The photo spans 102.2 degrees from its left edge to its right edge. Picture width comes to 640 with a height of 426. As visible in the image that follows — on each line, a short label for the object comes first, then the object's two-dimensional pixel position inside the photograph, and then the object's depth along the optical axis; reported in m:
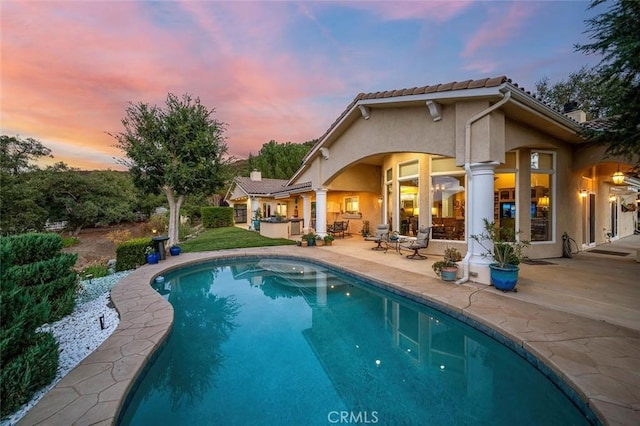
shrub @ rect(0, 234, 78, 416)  2.60
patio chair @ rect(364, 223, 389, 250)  11.35
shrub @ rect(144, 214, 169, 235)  19.48
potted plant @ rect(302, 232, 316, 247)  13.08
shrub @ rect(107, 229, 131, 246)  15.19
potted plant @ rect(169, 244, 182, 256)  11.09
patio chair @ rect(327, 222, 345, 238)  16.18
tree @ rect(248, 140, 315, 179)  33.59
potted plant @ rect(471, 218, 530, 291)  5.72
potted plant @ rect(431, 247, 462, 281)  6.59
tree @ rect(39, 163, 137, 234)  17.28
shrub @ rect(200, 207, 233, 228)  24.23
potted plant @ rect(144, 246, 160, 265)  9.68
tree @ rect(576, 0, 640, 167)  4.20
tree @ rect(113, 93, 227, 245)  12.09
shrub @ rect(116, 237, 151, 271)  9.05
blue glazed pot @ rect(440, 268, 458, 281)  6.57
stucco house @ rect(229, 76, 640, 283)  6.46
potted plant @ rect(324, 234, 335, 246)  13.16
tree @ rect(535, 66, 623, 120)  19.88
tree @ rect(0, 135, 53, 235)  14.32
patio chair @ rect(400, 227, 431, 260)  9.47
